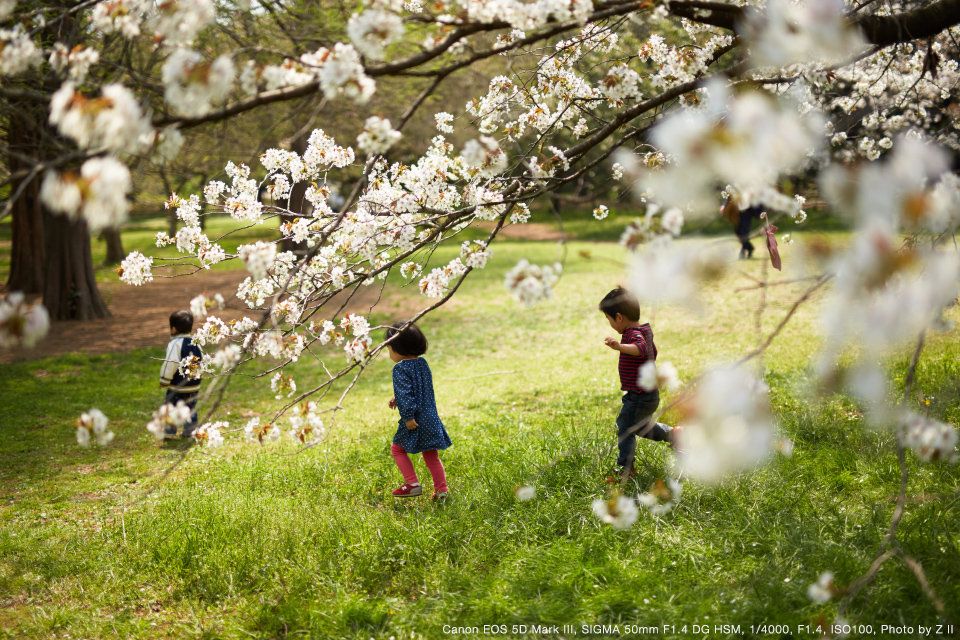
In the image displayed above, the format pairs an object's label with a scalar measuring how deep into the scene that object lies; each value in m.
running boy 3.77
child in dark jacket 5.55
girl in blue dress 3.96
